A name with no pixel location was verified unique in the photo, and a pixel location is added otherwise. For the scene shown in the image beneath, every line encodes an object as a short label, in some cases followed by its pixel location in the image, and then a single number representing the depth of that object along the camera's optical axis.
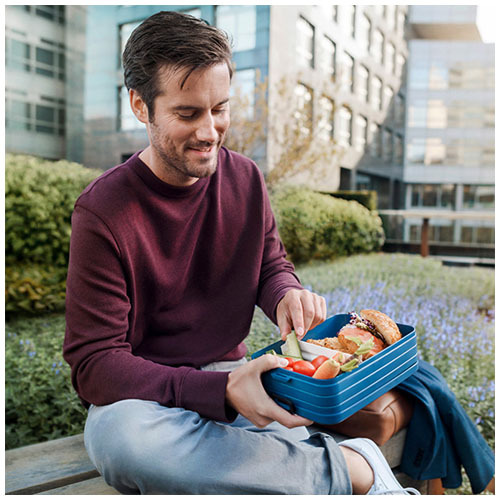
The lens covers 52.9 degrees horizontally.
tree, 6.09
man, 1.18
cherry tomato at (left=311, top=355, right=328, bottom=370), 1.19
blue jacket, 1.72
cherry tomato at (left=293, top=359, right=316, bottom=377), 1.16
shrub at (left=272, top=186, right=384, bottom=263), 5.75
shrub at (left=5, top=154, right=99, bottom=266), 3.96
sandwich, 1.30
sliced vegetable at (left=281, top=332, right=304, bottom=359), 1.31
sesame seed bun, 1.41
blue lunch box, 1.08
